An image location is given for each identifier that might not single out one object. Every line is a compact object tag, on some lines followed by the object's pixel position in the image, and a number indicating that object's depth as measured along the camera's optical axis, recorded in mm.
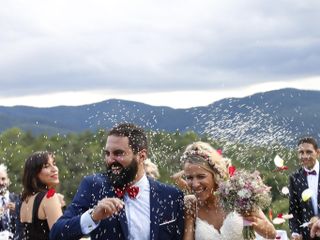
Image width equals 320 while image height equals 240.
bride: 4052
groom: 3757
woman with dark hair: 4748
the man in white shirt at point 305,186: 7664
